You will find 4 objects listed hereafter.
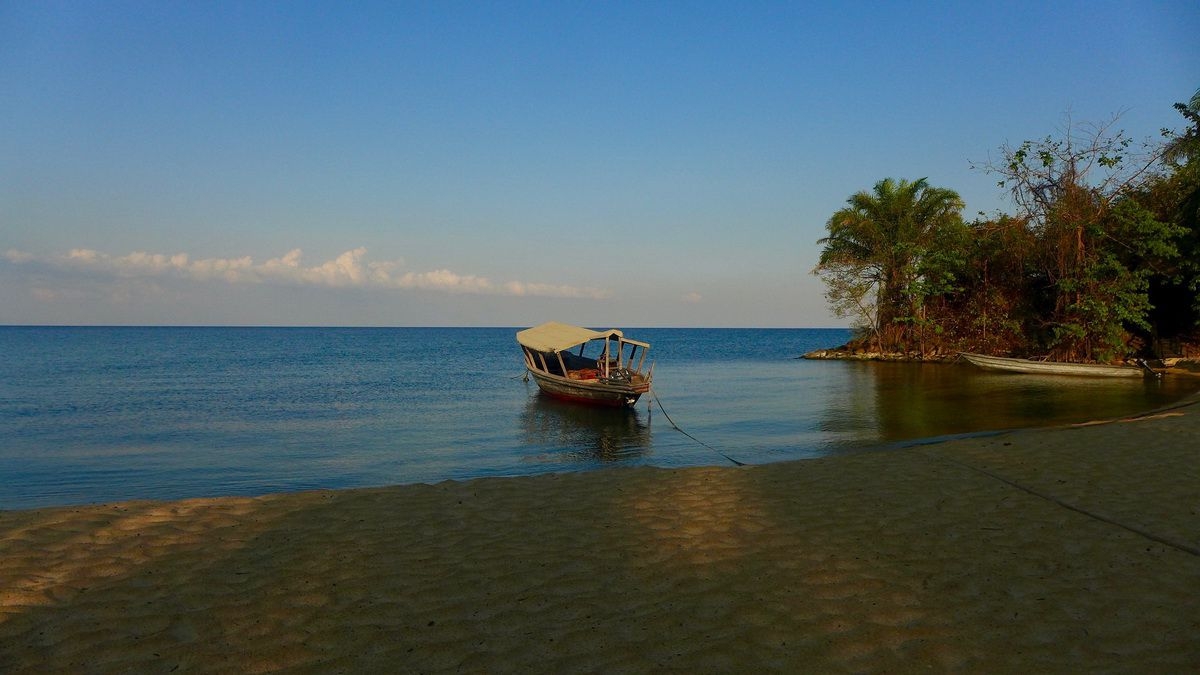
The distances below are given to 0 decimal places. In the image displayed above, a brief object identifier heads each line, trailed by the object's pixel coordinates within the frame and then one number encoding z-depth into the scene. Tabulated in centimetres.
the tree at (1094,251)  3184
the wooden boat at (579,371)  2370
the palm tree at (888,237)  4872
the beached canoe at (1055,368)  3020
